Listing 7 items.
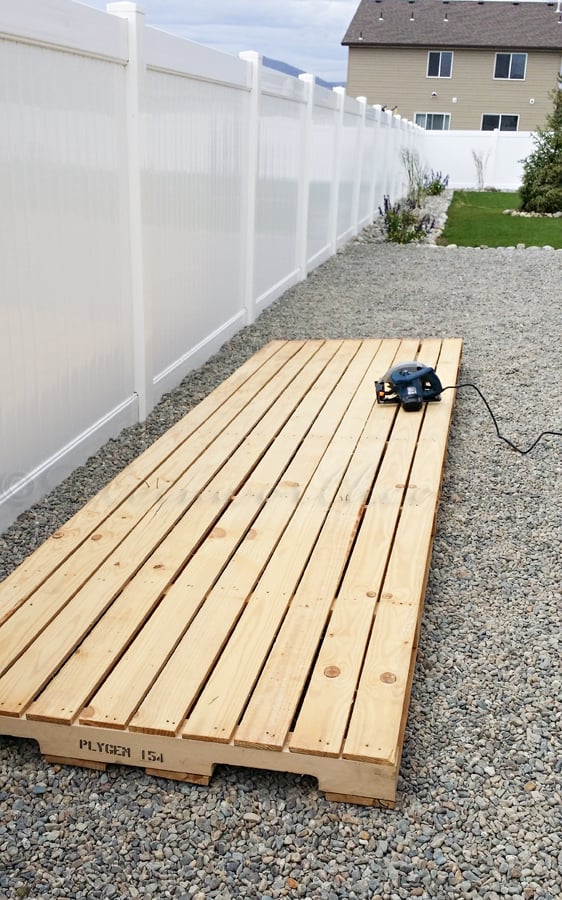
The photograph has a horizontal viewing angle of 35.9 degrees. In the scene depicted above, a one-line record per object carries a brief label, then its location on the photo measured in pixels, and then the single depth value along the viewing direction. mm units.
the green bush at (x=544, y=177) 18297
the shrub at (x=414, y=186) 16031
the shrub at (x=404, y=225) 12738
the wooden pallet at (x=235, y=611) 2232
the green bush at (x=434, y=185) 19700
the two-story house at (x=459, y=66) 35438
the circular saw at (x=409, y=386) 4629
